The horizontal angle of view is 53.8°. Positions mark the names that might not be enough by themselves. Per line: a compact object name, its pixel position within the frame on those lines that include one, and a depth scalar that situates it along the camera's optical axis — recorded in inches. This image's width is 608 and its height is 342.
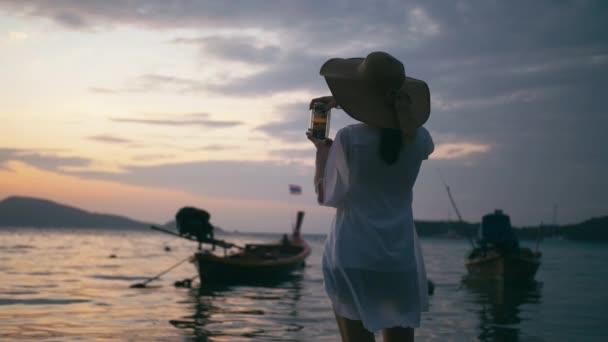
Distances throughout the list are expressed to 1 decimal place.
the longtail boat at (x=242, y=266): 834.2
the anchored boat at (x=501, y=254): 971.3
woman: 103.2
